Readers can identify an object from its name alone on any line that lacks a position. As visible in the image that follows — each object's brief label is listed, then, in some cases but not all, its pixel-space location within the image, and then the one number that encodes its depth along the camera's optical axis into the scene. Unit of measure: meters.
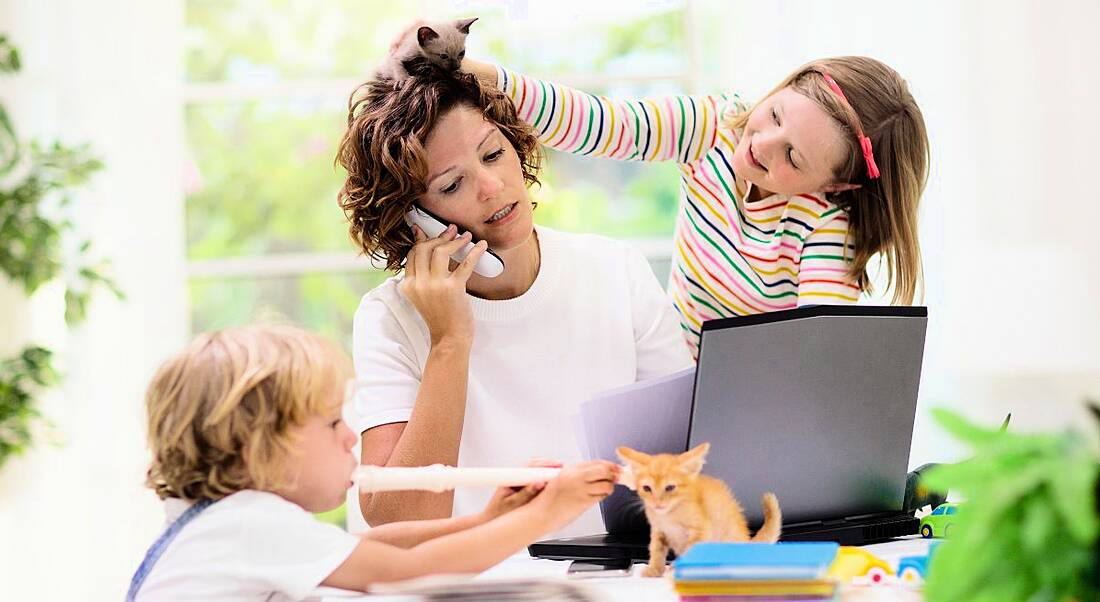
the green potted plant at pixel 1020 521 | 1.71
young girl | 2.59
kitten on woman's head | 2.61
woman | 2.56
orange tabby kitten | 2.16
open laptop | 2.20
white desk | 2.06
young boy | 2.10
